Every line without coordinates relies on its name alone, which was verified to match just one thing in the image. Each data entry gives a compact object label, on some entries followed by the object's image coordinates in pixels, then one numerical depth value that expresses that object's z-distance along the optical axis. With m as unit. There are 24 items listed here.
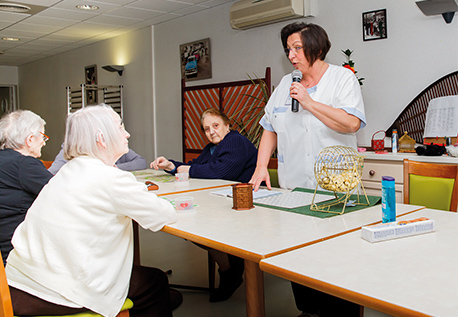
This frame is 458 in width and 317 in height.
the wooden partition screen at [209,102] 5.27
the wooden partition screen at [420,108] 3.65
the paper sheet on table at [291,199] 1.97
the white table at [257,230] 1.38
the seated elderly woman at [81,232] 1.50
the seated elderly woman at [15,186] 2.09
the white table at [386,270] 0.94
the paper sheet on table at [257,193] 2.23
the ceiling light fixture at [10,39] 7.51
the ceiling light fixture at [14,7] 5.41
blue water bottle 1.54
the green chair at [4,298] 1.34
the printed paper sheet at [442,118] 3.55
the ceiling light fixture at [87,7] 5.54
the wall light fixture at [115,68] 7.42
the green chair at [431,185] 2.03
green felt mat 1.76
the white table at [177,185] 2.55
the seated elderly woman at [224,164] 2.88
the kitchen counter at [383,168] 3.42
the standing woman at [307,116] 2.19
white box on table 1.37
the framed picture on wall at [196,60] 6.00
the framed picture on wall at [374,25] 4.08
